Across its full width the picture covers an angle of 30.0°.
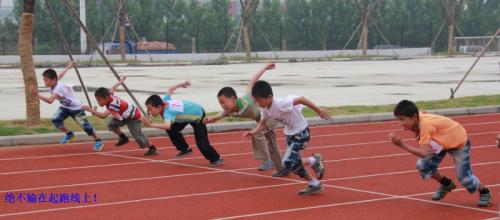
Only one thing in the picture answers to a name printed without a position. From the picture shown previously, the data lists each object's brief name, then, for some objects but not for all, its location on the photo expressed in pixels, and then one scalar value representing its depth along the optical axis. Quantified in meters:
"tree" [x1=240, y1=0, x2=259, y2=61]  52.84
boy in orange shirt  8.62
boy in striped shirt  13.18
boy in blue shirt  11.80
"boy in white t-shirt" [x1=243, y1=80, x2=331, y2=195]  9.70
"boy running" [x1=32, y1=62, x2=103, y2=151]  13.91
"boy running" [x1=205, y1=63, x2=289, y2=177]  11.11
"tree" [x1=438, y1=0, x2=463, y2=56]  60.28
